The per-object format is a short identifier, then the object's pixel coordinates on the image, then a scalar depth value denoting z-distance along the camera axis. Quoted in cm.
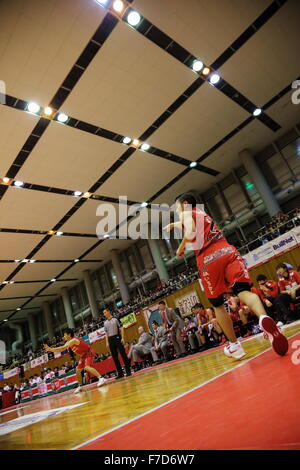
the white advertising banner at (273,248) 920
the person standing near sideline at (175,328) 706
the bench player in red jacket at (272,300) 484
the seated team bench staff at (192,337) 727
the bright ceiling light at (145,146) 1162
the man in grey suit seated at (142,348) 828
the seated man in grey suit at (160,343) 768
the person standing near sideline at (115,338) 638
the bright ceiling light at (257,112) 1200
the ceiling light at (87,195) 1338
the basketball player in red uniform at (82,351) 618
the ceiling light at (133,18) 699
